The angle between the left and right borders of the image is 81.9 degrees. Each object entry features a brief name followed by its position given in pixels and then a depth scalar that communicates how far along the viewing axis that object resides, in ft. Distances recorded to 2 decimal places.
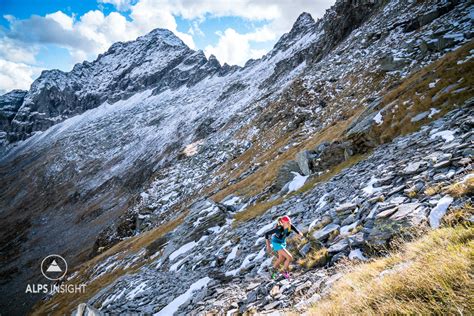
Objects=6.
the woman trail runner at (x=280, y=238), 31.55
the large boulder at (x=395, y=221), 20.68
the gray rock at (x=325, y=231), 31.60
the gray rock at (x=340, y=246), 25.86
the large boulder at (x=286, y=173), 83.05
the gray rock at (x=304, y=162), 77.57
